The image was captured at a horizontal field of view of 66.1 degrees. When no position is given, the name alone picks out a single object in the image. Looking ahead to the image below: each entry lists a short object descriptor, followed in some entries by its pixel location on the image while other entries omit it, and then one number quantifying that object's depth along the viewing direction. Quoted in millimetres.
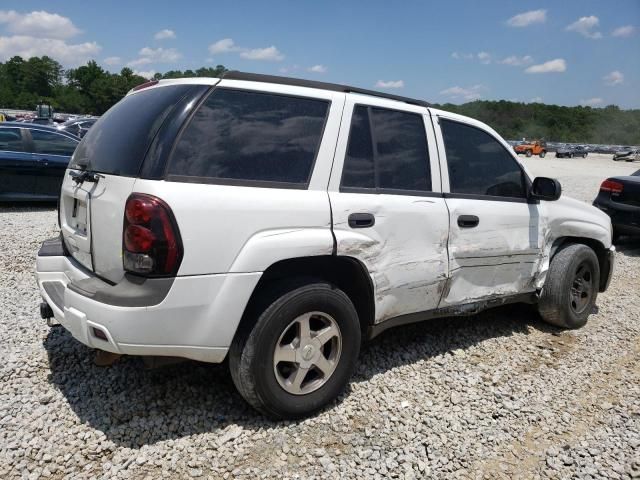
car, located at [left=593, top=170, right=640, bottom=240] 7910
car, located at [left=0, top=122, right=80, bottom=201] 8500
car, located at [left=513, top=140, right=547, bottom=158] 49781
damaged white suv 2344
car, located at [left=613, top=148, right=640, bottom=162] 49156
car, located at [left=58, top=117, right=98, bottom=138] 21266
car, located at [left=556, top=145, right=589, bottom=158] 51562
